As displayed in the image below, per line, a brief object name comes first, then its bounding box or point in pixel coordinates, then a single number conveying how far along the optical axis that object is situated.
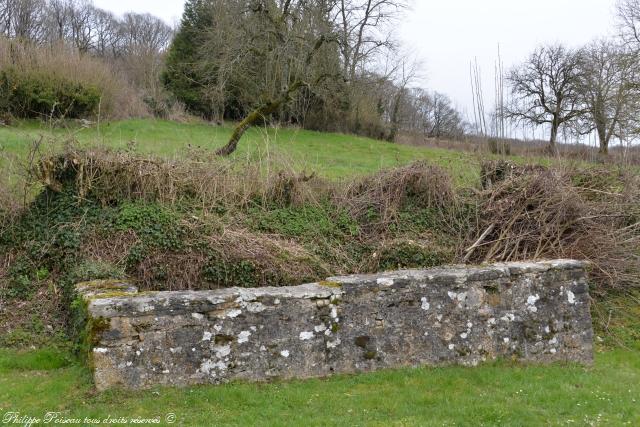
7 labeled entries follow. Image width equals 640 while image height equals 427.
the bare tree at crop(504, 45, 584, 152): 32.75
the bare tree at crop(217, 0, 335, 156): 23.20
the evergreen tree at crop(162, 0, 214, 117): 27.91
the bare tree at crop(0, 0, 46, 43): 39.66
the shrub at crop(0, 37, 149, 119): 18.09
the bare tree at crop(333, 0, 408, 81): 29.11
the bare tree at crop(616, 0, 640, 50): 26.60
